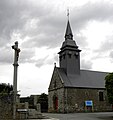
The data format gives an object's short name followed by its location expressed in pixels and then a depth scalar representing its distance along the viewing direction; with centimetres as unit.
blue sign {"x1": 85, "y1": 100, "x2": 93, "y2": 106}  3441
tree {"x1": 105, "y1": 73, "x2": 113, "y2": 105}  2352
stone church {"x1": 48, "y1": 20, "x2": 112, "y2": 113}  3344
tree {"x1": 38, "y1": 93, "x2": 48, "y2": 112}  4248
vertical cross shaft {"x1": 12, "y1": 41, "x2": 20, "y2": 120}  1430
